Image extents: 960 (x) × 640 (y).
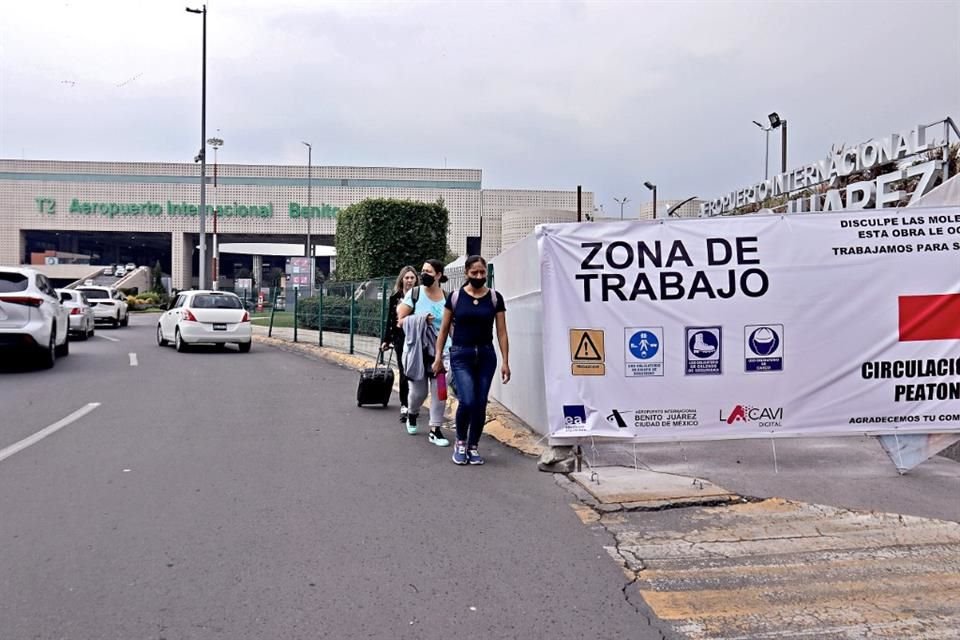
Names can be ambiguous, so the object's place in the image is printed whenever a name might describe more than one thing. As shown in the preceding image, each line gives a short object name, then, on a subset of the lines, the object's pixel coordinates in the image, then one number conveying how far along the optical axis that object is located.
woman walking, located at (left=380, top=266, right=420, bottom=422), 8.95
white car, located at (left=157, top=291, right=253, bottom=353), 18.77
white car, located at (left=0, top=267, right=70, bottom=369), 13.68
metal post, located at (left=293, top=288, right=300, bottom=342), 21.98
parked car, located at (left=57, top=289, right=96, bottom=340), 22.44
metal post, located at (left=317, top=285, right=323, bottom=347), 20.17
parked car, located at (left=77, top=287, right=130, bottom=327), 29.47
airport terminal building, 63.06
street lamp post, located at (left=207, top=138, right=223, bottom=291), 31.23
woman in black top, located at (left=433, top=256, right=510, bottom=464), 6.93
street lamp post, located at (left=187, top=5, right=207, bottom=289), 28.02
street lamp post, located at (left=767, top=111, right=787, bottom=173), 26.20
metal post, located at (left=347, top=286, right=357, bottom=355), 17.24
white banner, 6.57
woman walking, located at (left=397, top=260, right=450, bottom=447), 8.13
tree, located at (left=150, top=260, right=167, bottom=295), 57.84
